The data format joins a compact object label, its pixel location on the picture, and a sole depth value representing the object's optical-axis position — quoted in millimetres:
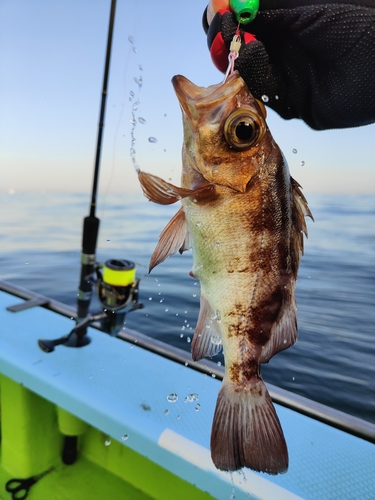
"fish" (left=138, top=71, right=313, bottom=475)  228
